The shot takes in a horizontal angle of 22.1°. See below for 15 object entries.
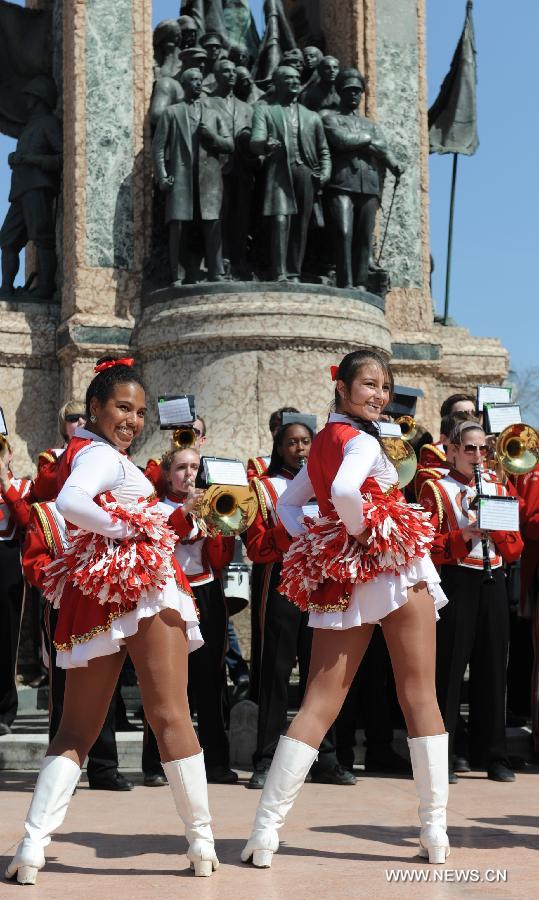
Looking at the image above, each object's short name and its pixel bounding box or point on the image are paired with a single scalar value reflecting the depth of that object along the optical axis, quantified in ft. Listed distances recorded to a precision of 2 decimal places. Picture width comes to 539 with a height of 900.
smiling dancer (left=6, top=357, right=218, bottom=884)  15.05
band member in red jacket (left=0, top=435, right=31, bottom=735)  25.63
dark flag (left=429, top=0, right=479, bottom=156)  45.34
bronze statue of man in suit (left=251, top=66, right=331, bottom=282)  37.88
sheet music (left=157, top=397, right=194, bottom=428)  23.09
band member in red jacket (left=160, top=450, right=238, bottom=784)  22.44
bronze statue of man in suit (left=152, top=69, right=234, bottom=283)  37.70
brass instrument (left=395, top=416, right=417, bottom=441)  25.85
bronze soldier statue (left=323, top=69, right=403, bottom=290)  39.17
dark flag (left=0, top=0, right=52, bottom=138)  42.65
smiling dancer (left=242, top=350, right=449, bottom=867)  15.49
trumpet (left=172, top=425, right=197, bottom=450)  23.56
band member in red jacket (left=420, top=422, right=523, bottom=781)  22.30
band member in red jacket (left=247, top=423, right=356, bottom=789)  22.20
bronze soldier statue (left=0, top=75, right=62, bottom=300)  40.96
